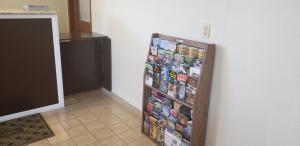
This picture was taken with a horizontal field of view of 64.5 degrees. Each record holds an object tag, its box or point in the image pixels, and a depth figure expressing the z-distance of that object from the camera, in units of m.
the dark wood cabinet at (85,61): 2.97
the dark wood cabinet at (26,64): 2.35
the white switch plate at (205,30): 1.80
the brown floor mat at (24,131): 2.23
